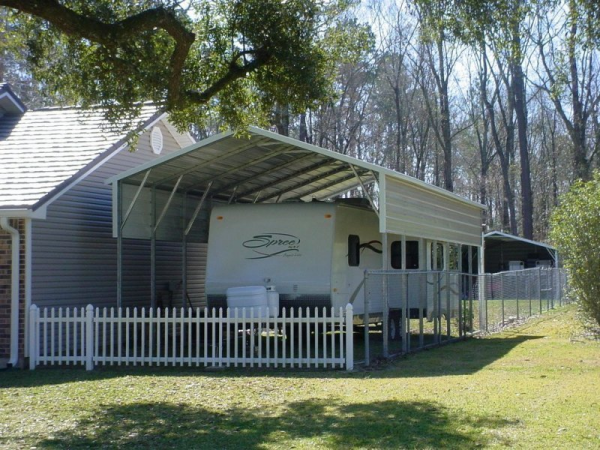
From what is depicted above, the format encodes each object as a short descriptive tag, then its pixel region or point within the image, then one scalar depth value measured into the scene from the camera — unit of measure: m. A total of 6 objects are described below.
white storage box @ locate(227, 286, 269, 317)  14.67
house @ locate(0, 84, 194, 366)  14.27
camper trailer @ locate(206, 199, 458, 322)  15.56
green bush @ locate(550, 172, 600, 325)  16.33
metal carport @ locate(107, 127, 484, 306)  14.64
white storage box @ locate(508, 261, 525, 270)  38.36
